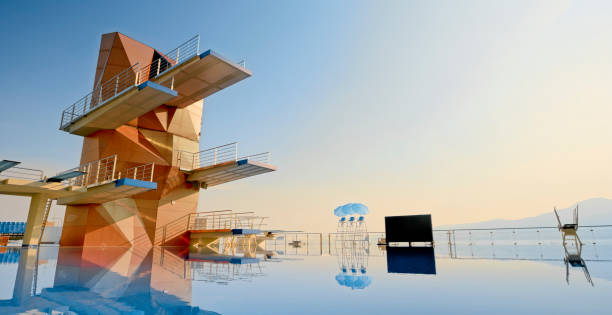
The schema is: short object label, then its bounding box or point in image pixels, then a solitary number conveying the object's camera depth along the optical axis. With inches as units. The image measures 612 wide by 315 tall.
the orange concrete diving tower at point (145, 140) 422.9
